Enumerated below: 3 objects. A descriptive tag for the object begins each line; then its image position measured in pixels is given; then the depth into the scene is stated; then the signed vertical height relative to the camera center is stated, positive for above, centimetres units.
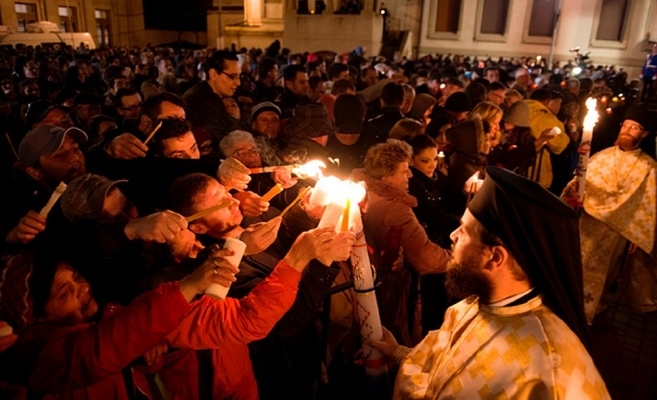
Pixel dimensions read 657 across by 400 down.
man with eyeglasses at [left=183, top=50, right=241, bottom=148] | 531 -63
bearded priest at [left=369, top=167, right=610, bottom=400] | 179 -97
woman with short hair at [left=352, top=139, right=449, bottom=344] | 351 -130
